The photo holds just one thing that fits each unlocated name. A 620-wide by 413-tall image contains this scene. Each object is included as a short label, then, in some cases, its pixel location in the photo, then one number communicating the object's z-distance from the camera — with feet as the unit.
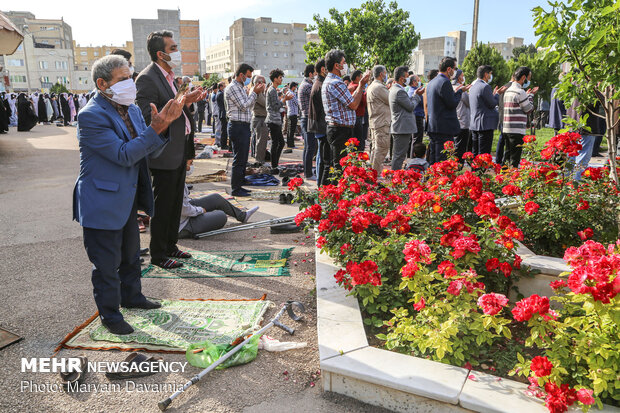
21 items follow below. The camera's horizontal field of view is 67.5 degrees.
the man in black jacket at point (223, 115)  45.83
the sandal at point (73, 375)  9.00
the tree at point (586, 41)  10.80
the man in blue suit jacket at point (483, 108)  27.45
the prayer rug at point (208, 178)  30.32
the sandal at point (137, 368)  9.27
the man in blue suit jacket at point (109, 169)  10.18
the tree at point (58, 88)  169.62
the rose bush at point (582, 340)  6.98
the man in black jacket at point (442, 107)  24.84
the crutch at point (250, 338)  8.44
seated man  18.33
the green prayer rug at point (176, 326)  10.44
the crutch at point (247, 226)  18.33
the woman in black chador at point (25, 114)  73.87
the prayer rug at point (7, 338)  10.46
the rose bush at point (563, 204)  13.17
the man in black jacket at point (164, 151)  14.34
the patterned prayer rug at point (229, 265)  14.64
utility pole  64.28
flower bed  7.48
